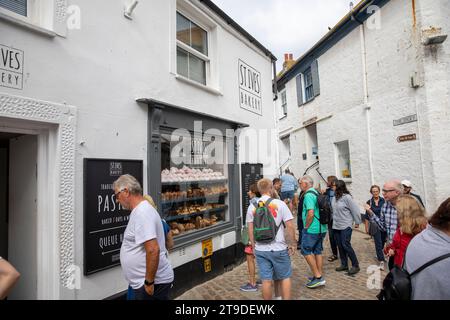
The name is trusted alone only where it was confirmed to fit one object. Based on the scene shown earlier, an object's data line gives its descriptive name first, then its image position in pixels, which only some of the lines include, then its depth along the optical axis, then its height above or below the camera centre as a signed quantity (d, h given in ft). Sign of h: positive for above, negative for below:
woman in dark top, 17.74 -2.81
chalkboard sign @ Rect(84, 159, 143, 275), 10.77 -1.43
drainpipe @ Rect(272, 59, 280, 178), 26.59 +8.39
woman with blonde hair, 8.82 -1.57
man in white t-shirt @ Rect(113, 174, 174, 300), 8.37 -2.11
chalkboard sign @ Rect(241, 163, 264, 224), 21.09 -0.17
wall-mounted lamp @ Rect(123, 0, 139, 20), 12.86 +7.84
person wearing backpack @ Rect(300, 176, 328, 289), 15.11 -3.43
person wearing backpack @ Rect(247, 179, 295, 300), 11.60 -2.80
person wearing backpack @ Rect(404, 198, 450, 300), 5.96 -1.94
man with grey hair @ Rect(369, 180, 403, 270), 11.79 -1.88
